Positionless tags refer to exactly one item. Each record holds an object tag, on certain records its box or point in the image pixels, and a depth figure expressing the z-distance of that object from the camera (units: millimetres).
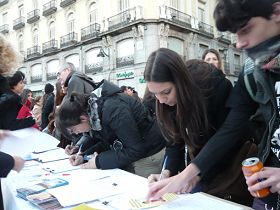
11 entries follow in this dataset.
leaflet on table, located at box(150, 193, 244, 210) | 1263
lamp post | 14105
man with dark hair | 1054
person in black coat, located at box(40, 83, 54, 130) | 4859
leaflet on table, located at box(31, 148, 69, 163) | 2637
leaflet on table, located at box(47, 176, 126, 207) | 1484
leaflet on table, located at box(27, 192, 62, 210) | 1442
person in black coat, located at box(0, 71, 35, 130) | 1813
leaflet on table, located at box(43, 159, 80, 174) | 2199
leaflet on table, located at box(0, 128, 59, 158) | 2031
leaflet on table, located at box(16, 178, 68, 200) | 1627
